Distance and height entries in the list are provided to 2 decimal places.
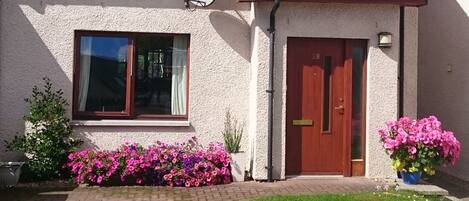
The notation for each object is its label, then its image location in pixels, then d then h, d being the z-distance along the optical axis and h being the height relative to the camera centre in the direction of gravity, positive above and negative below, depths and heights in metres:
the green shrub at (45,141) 8.88 -0.52
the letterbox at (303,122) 9.52 -0.17
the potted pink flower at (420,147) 8.26 -0.48
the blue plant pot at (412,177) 8.53 -0.95
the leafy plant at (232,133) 9.43 -0.38
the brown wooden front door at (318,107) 9.52 +0.08
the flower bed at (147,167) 8.77 -0.89
